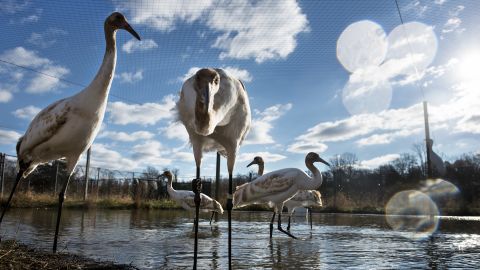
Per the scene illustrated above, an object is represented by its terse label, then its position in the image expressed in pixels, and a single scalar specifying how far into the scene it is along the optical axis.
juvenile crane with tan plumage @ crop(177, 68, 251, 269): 3.50
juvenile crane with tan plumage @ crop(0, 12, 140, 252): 5.02
